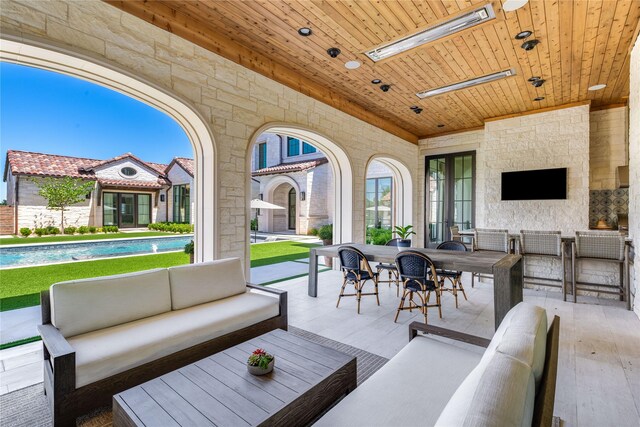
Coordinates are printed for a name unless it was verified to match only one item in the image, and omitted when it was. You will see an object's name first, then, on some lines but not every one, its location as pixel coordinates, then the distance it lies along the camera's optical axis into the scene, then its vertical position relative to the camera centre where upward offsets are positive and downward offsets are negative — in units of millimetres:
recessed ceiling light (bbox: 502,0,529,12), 3047 +2163
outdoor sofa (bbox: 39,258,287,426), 1801 -875
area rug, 1904 -1316
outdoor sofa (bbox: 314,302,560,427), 828 -617
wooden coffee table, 1376 -921
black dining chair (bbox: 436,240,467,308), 4188 -830
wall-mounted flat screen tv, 5859 +601
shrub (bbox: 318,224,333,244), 7780 -553
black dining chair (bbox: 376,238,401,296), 4831 -886
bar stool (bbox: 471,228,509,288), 4793 -428
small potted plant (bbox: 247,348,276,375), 1692 -849
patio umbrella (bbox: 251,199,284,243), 10942 +370
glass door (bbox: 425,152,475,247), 7879 +541
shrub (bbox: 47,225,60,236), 11212 -591
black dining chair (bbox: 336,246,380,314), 3990 -722
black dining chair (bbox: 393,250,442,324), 3474 -715
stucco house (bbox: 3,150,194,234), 11172 +1139
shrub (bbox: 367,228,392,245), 8729 -667
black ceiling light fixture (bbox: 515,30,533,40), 3592 +2180
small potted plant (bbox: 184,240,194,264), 4773 -571
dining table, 3123 -583
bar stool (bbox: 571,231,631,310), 4062 -533
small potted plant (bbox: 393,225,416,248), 4230 -412
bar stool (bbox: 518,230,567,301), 4461 -488
